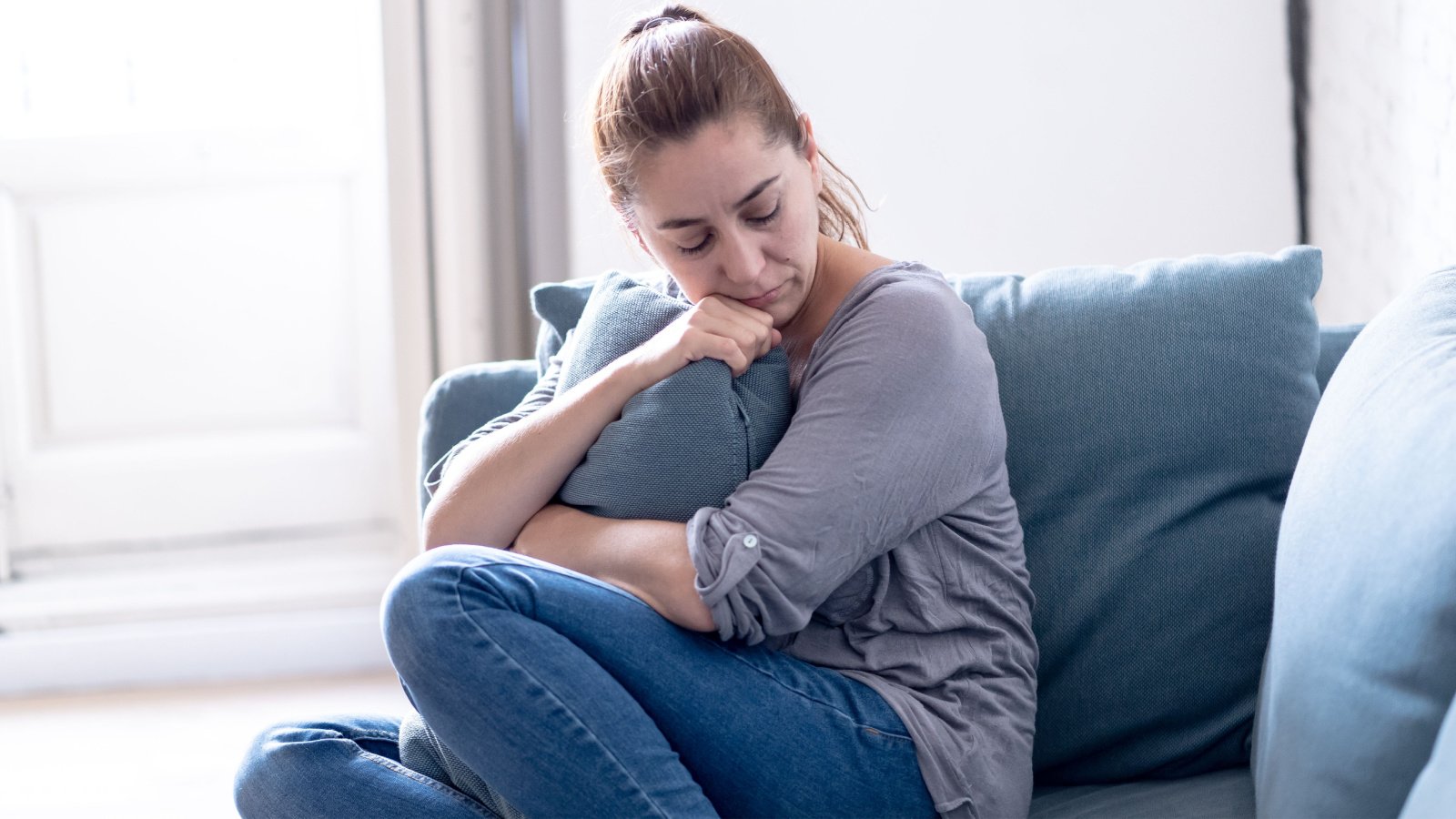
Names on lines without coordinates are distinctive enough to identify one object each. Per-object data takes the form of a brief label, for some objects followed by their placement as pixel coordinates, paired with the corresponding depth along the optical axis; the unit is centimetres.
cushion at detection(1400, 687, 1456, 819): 211
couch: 243
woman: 230
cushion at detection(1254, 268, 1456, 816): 219
